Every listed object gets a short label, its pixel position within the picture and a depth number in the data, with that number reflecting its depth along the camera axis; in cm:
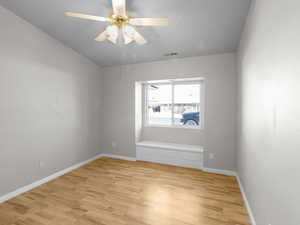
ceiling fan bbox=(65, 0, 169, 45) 153
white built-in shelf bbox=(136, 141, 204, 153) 333
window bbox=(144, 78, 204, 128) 370
